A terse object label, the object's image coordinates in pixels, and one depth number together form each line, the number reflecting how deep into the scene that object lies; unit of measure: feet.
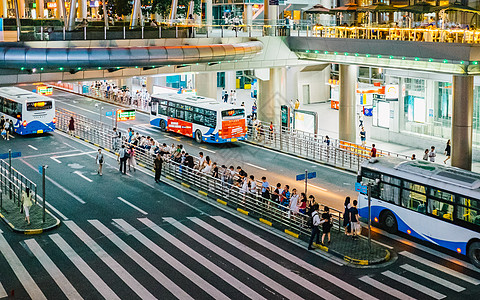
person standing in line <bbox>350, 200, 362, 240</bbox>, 78.64
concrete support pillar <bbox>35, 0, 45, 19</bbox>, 285.39
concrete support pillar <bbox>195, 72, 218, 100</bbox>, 176.35
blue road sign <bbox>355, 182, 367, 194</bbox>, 82.38
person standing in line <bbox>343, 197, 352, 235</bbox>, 79.68
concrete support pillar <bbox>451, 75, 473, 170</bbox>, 114.42
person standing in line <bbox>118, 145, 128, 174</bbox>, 114.83
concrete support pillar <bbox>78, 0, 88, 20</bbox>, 133.65
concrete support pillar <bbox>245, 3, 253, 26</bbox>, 249.65
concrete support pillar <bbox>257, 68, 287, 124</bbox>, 156.46
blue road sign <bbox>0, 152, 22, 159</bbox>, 96.28
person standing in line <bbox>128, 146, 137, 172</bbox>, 116.37
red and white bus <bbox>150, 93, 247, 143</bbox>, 141.38
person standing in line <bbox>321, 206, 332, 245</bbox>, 76.76
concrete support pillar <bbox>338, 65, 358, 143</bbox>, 146.61
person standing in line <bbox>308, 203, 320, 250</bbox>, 76.13
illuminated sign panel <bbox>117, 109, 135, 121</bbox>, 151.43
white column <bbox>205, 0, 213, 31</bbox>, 205.98
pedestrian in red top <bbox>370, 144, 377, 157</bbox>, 116.06
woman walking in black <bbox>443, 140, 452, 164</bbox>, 126.52
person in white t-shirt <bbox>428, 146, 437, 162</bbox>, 116.78
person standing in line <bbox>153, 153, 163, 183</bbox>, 108.27
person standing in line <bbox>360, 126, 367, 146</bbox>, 142.10
